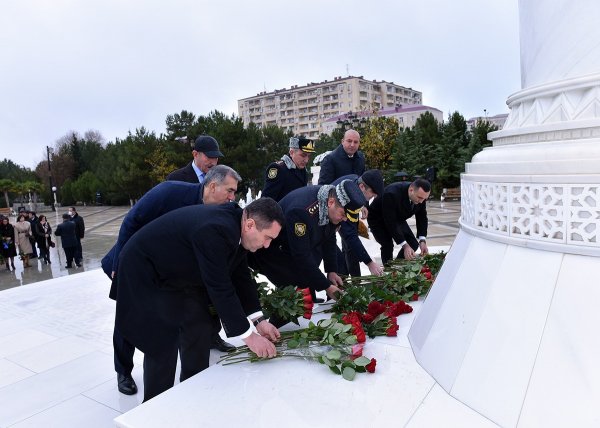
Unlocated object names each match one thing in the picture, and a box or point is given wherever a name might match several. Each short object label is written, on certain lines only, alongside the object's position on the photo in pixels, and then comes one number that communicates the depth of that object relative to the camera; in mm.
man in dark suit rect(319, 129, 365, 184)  5441
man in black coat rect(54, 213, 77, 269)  11586
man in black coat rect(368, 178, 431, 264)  5074
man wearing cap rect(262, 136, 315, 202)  4979
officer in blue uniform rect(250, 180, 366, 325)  3408
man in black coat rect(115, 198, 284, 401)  2574
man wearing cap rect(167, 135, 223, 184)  4438
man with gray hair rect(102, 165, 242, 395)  3416
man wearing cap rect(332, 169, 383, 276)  4020
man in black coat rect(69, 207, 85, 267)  12117
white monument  1918
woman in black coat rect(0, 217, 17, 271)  12086
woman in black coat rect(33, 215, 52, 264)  12945
